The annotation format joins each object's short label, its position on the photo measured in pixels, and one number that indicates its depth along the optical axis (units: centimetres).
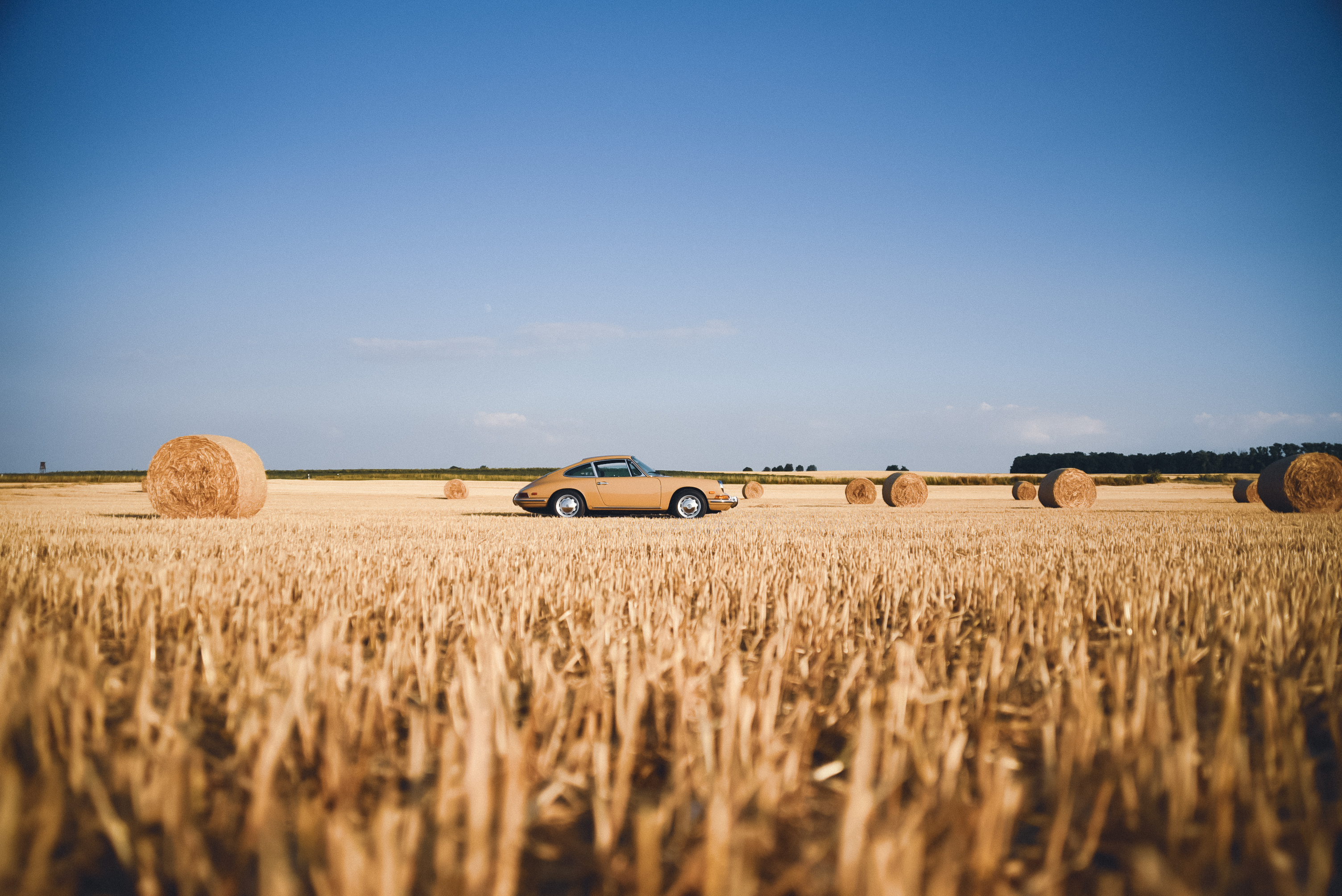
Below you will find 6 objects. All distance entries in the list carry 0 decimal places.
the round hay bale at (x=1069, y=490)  2258
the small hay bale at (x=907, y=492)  2409
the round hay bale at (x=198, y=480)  1288
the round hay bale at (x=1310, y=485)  1714
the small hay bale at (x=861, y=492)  2692
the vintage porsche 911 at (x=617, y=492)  1480
